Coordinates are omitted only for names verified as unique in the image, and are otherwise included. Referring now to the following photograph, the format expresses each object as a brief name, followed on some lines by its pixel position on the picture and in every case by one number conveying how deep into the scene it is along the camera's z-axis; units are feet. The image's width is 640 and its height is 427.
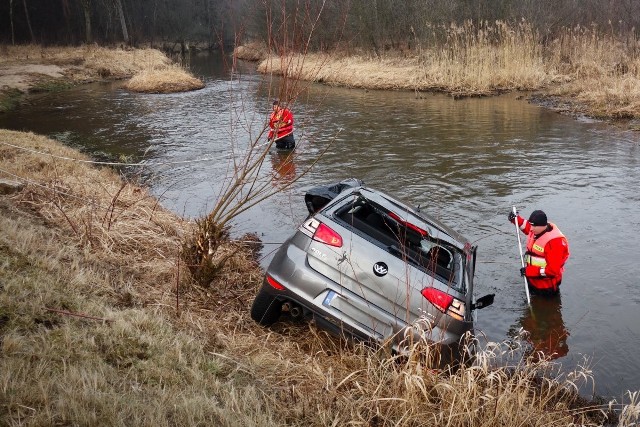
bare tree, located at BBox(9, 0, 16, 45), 133.48
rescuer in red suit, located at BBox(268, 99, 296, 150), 41.88
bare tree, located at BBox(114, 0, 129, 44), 155.43
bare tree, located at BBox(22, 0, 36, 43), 139.54
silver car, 15.08
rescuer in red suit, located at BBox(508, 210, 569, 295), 22.99
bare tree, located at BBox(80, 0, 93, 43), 142.72
